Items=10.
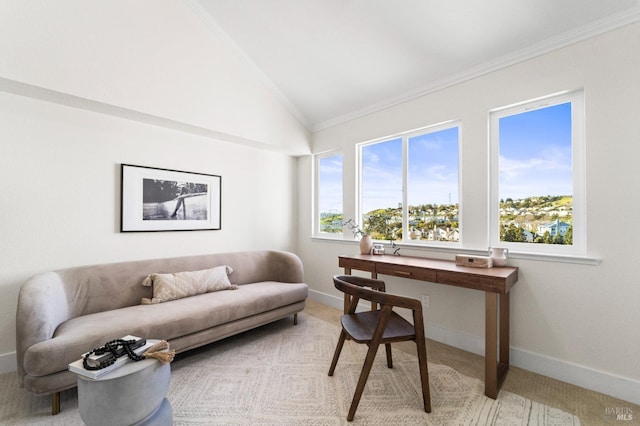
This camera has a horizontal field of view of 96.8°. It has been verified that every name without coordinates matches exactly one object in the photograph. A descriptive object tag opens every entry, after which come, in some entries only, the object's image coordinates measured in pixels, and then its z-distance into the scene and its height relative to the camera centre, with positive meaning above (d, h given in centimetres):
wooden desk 195 -51
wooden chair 170 -77
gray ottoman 142 -93
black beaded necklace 147 -76
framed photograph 280 +16
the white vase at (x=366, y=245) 317 -34
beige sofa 173 -79
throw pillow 262 -68
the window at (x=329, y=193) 401 +31
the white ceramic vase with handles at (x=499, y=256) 235 -34
